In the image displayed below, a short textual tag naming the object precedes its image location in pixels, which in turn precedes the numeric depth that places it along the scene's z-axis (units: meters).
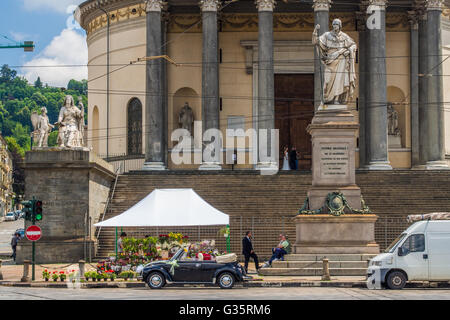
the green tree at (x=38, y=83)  184.45
